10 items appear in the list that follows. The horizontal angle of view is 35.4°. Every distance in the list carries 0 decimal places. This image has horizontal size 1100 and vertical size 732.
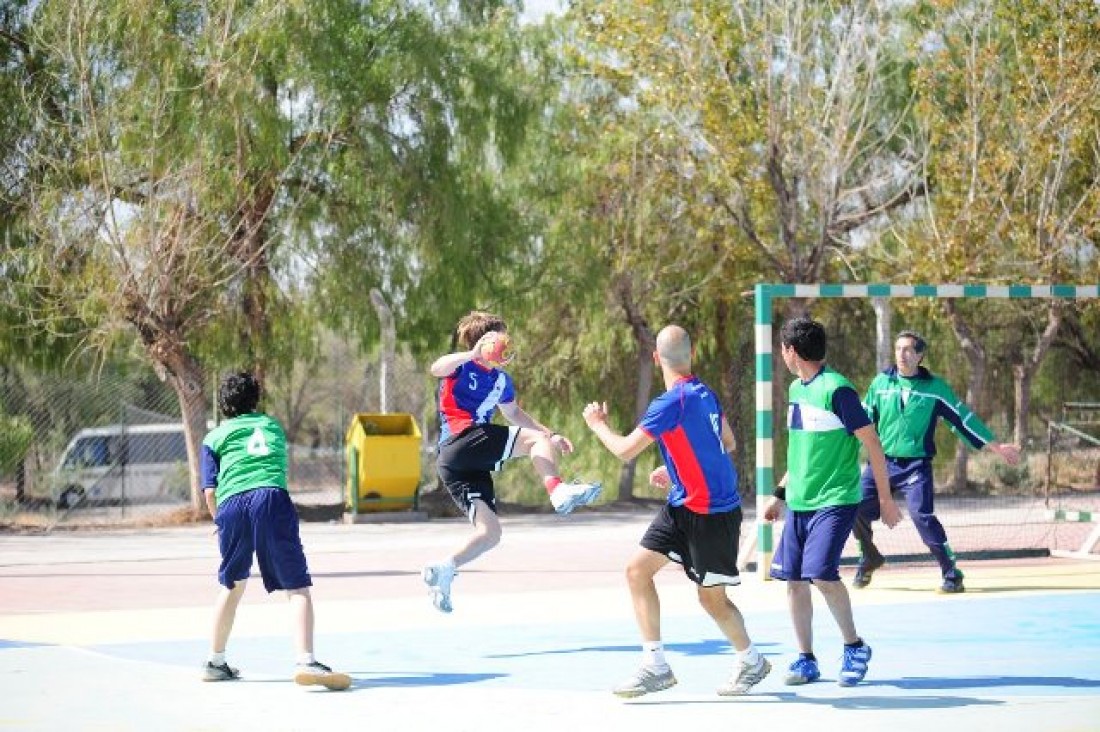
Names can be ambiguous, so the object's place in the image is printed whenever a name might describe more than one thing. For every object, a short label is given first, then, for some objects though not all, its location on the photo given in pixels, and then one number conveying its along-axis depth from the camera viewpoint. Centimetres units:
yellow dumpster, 2312
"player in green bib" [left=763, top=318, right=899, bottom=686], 879
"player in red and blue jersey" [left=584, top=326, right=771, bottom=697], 828
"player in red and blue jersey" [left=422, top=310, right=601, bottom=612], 1034
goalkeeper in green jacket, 1269
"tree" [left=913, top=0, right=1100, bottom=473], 2808
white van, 2583
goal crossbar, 1390
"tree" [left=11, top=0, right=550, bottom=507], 2322
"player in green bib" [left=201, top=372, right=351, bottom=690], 877
